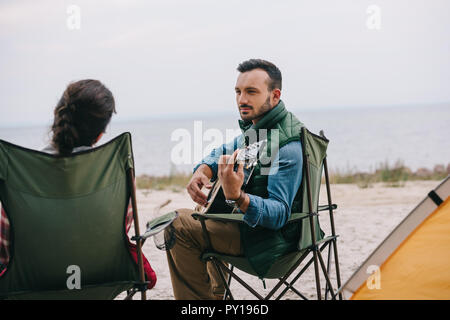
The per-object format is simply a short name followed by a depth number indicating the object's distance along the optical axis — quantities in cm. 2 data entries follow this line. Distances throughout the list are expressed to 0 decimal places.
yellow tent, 223
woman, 218
